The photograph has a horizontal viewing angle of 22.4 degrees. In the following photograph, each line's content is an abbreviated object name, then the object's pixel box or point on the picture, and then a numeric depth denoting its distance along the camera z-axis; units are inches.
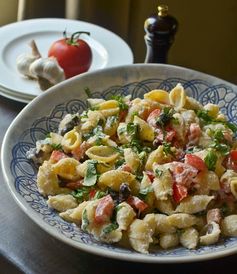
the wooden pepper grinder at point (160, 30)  46.6
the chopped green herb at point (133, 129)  39.8
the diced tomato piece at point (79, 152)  39.6
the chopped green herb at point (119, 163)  38.7
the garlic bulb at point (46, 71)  49.4
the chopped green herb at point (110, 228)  34.0
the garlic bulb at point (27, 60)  50.9
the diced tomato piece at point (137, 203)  35.6
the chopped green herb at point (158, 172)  36.5
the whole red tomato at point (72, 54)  53.2
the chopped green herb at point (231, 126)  42.4
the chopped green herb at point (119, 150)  39.6
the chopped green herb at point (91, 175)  36.8
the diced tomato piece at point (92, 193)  36.5
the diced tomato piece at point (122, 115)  42.6
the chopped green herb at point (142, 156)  38.7
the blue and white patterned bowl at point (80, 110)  33.3
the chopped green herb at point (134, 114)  41.7
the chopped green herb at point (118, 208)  34.9
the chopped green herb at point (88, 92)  45.8
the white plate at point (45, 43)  51.6
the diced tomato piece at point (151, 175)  37.4
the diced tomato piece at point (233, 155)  39.1
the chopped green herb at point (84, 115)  42.7
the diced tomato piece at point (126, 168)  37.7
